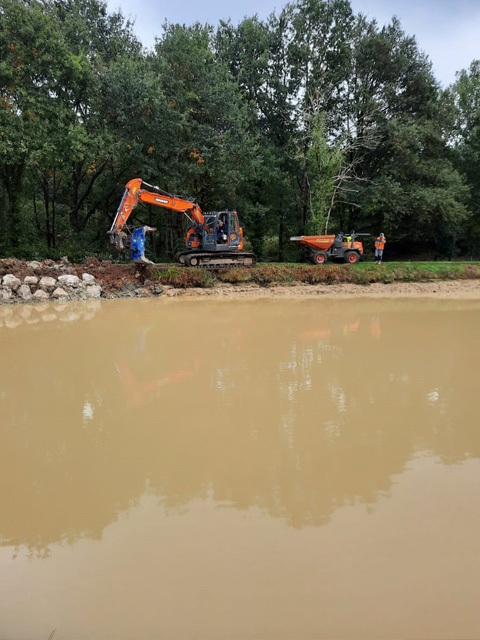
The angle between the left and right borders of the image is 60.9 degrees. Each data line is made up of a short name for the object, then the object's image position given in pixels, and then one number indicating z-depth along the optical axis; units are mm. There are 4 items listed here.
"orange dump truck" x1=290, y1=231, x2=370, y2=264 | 18344
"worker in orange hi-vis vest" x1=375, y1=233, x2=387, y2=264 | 18625
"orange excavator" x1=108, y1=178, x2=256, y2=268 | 15891
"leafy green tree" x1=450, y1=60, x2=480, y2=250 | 26375
